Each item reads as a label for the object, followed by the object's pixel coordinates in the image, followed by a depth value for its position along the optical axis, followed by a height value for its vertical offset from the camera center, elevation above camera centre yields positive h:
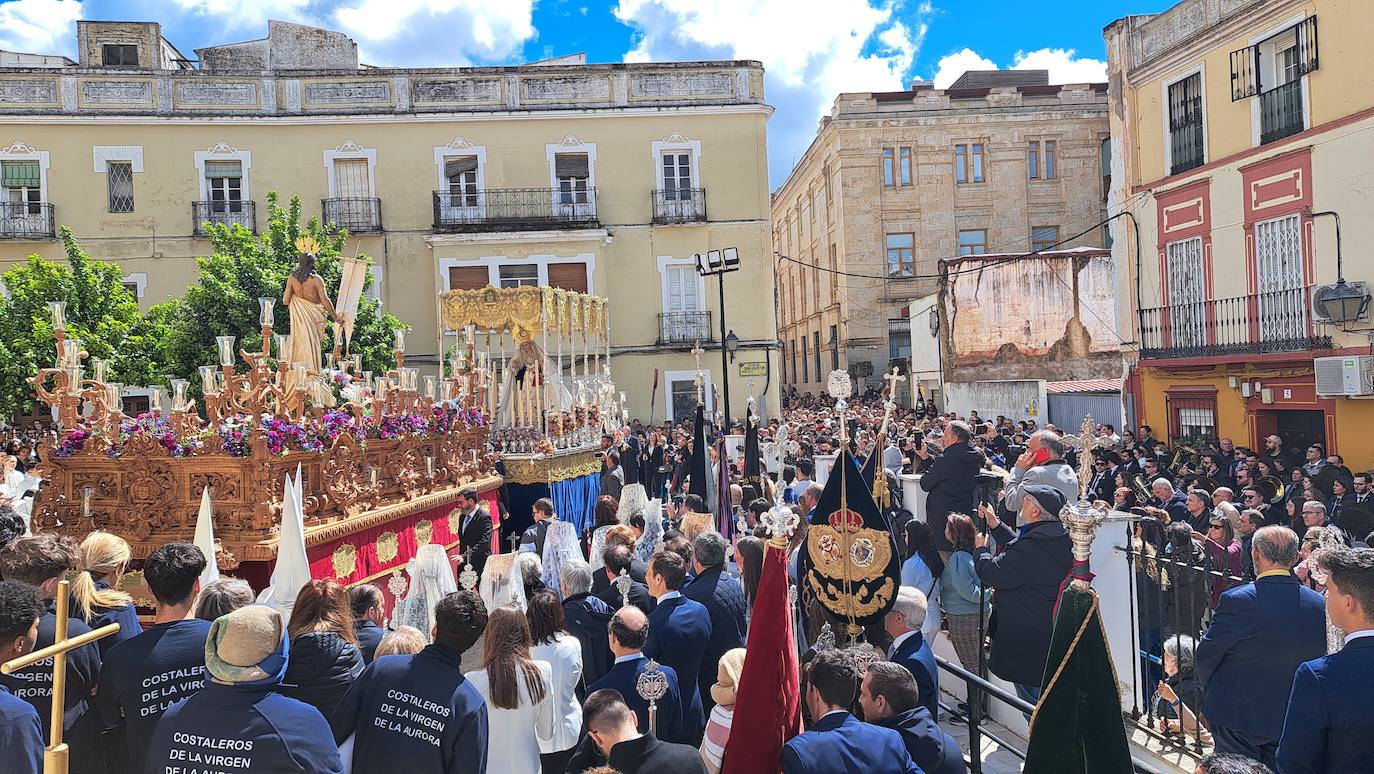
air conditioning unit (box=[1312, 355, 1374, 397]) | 15.95 -0.31
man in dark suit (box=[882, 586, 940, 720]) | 4.92 -1.31
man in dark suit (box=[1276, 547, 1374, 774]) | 3.43 -1.17
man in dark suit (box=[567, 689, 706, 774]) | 3.70 -1.30
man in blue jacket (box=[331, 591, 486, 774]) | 3.77 -1.19
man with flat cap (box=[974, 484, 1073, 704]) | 5.86 -1.22
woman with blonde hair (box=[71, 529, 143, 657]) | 4.42 -0.82
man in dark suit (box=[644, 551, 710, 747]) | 5.20 -1.30
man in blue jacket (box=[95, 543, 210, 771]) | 3.96 -1.04
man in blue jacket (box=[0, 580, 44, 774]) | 3.38 -0.95
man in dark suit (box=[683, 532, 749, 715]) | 5.70 -1.22
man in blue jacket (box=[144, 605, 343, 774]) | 3.29 -1.02
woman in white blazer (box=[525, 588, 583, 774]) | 4.88 -1.32
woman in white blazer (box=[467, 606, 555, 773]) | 4.36 -1.27
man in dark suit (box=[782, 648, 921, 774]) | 3.58 -1.28
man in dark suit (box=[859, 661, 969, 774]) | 3.98 -1.32
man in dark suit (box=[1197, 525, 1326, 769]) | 4.90 -1.36
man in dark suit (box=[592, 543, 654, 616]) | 6.14 -1.23
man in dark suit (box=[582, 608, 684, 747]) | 4.74 -1.29
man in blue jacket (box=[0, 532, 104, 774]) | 4.07 -1.01
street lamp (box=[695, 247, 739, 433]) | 17.36 +2.02
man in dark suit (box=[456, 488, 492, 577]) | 10.51 -1.43
